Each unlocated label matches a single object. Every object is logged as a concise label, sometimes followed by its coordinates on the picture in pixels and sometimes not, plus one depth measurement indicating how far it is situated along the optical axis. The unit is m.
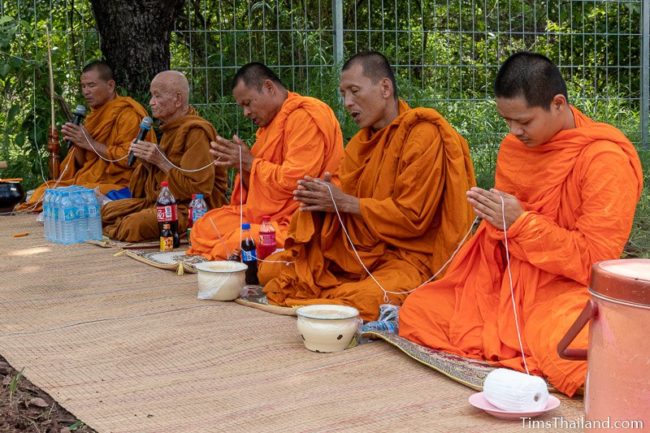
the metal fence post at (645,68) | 10.86
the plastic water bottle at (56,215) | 6.88
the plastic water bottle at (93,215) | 7.02
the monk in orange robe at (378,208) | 4.64
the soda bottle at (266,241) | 5.56
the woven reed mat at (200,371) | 3.24
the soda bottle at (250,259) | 5.48
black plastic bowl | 8.42
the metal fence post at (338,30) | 9.38
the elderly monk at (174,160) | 6.83
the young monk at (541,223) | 3.56
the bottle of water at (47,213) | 6.98
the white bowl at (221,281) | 4.98
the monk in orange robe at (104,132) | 7.88
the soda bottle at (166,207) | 6.50
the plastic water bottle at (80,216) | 6.95
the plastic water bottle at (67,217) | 6.86
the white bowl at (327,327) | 3.96
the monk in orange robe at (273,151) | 5.74
